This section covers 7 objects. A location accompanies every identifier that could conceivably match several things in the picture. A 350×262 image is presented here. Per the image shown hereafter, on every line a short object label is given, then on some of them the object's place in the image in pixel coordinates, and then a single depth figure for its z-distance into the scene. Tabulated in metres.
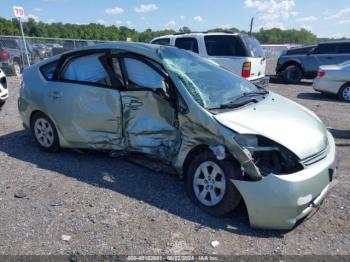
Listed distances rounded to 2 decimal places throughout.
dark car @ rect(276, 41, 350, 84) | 13.76
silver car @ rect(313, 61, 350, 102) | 10.23
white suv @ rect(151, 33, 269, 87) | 9.54
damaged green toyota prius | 3.14
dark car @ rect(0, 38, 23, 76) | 15.66
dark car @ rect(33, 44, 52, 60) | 18.64
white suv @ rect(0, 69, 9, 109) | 8.45
